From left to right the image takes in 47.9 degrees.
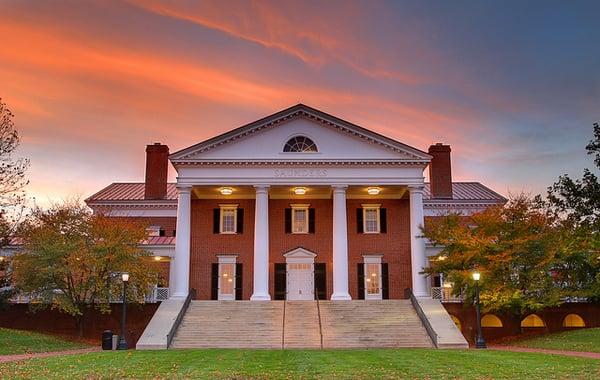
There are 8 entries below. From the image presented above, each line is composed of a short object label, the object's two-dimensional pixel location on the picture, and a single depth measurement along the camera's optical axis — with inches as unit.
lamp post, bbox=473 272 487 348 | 1187.3
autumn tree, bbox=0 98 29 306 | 1156.5
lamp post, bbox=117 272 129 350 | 1170.6
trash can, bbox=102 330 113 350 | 1159.0
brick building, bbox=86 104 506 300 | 1620.3
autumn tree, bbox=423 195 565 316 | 1316.4
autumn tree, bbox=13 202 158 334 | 1338.6
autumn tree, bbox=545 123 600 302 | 1286.9
